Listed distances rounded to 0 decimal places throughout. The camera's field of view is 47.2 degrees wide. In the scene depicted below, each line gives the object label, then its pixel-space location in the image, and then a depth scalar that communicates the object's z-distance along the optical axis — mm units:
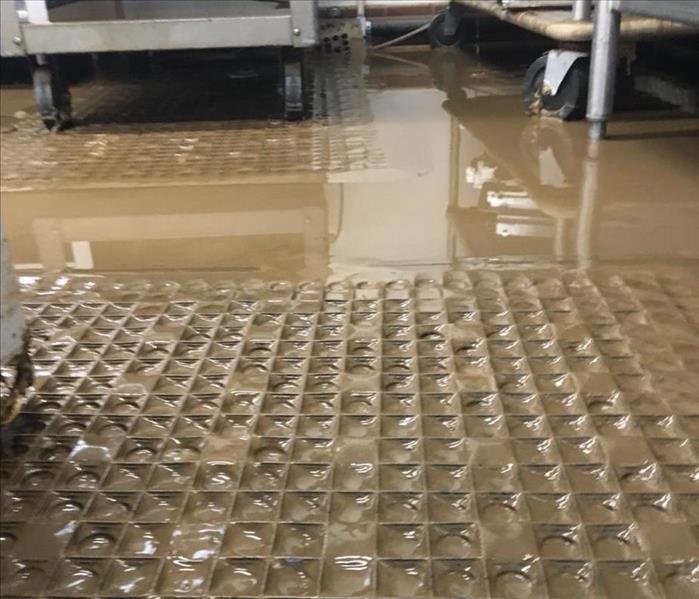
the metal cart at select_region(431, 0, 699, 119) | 2104
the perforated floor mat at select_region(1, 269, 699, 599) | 726
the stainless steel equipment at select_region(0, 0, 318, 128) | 2172
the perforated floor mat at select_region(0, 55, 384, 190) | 1913
